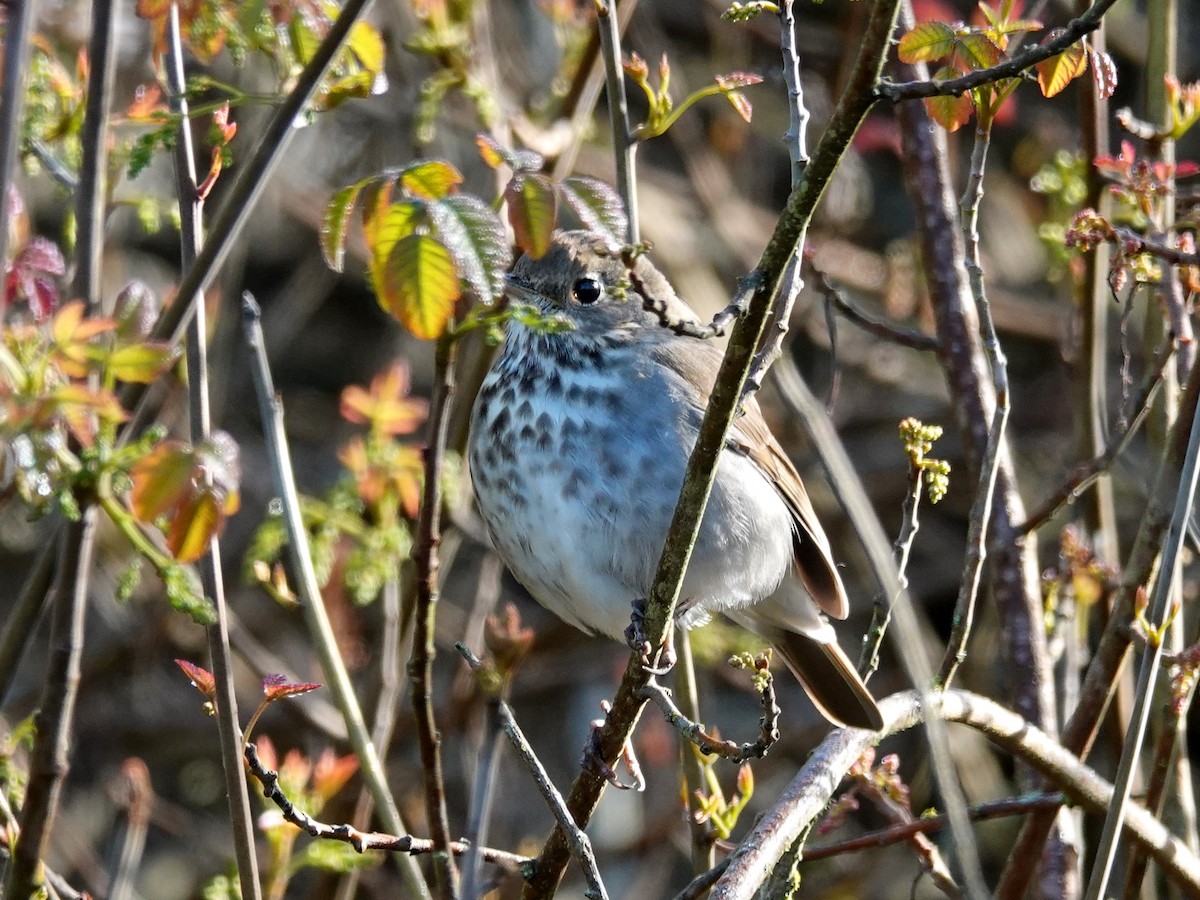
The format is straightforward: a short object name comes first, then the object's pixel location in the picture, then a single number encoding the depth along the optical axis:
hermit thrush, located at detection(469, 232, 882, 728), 6.35
